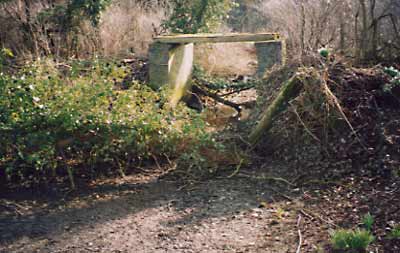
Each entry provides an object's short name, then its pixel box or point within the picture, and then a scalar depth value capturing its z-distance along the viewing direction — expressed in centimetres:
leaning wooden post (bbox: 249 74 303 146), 575
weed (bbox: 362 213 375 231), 383
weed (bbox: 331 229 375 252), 354
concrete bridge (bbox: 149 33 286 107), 847
